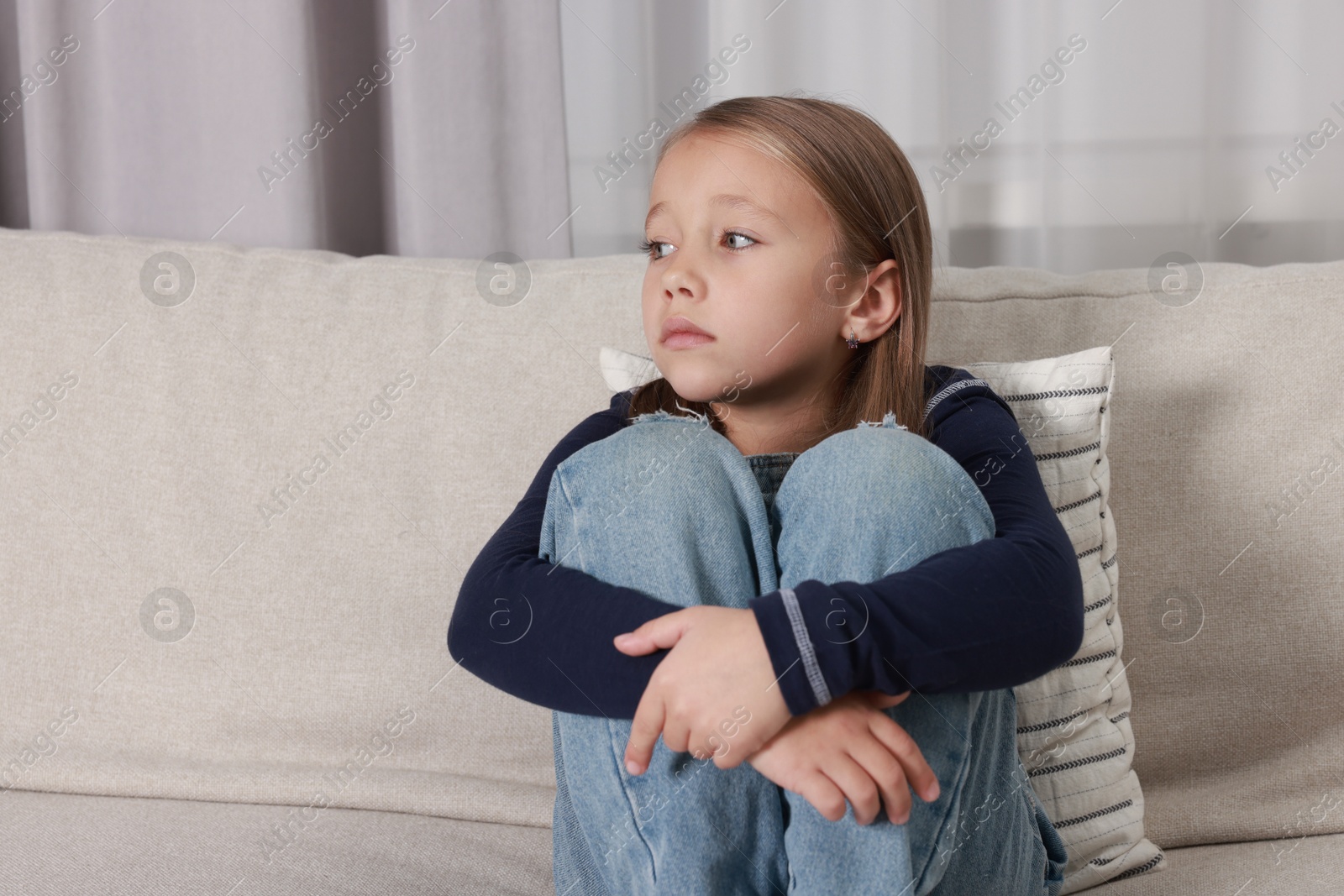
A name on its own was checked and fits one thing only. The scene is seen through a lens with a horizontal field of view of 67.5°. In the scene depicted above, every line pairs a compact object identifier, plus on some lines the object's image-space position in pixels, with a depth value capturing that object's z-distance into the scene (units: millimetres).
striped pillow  884
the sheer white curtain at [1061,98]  1404
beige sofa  965
